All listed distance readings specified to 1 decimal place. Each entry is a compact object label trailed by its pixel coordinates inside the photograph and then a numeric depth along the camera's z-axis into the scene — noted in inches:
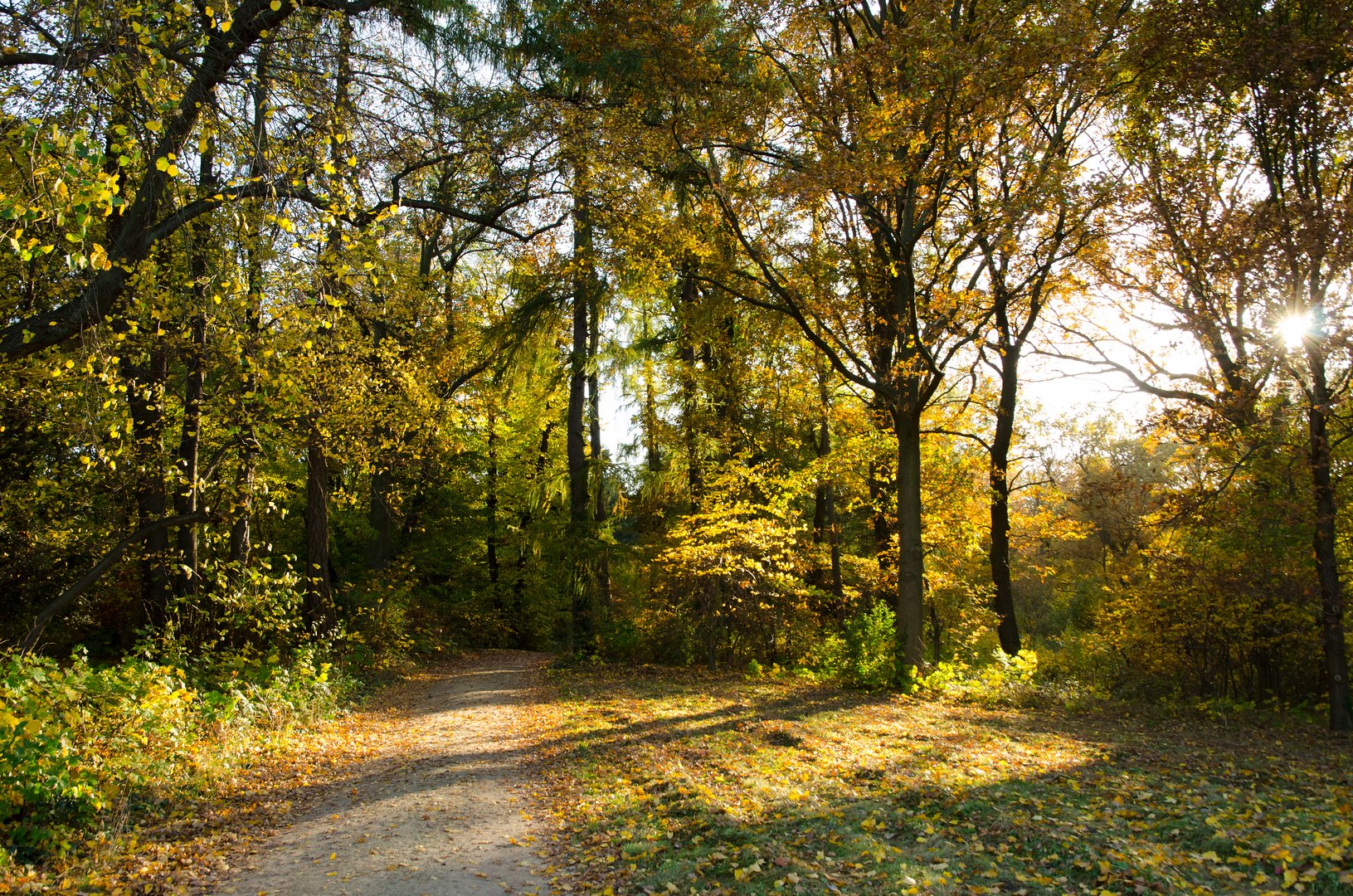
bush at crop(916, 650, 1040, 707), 461.1
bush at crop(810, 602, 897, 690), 504.4
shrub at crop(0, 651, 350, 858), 202.1
